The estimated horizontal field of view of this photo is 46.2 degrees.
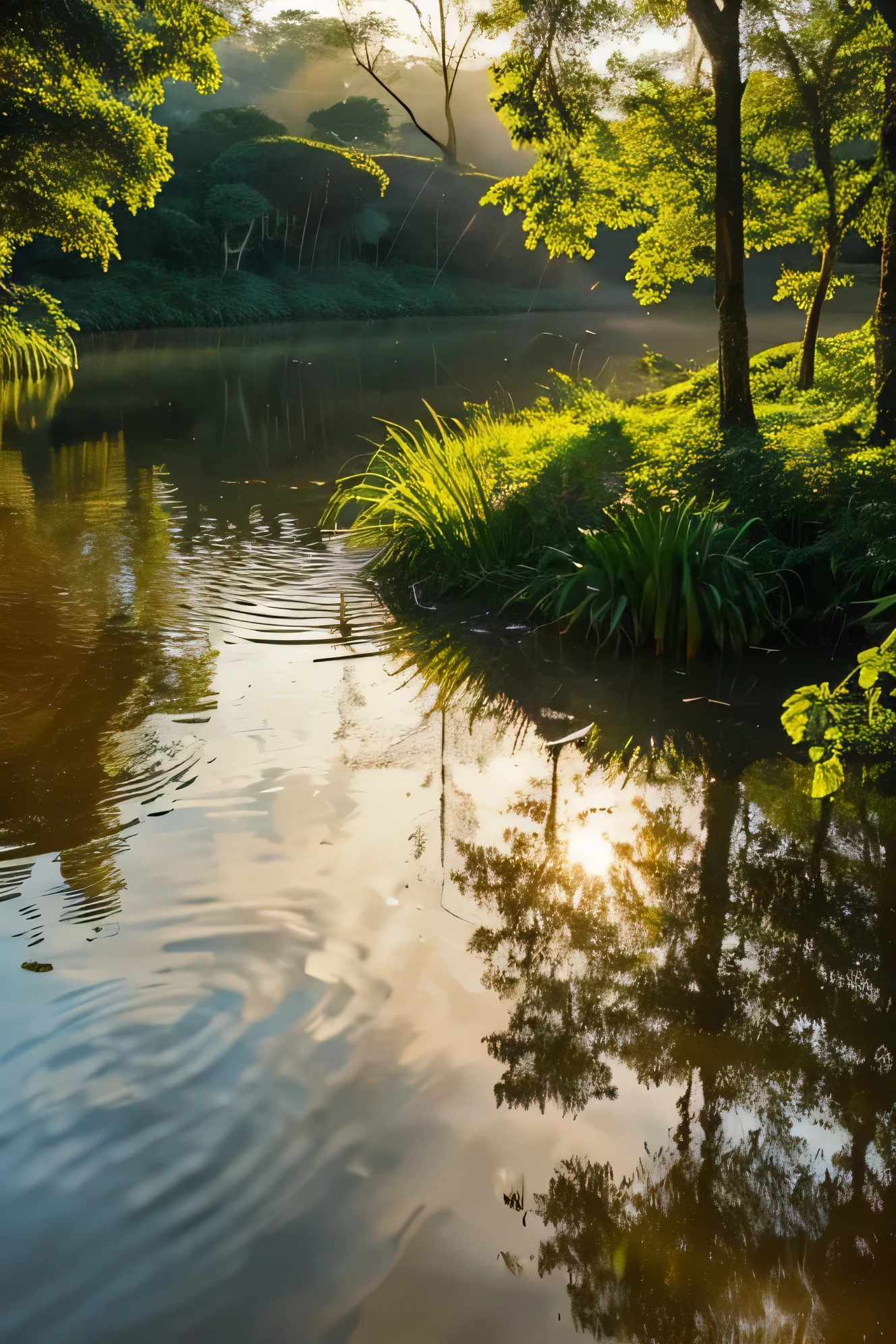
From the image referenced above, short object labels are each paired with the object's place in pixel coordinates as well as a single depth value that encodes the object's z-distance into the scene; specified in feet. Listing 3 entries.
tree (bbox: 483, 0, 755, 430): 30.53
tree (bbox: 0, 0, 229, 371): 54.95
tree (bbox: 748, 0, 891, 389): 45.78
